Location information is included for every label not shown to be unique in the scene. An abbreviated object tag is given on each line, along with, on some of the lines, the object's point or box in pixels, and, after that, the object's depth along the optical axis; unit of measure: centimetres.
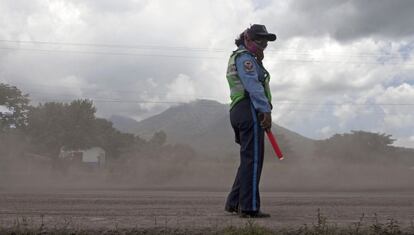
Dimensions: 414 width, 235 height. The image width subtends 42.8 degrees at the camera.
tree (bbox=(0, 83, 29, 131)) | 4813
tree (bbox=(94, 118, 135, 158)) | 5709
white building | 4895
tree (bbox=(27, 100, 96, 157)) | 4878
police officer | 515
